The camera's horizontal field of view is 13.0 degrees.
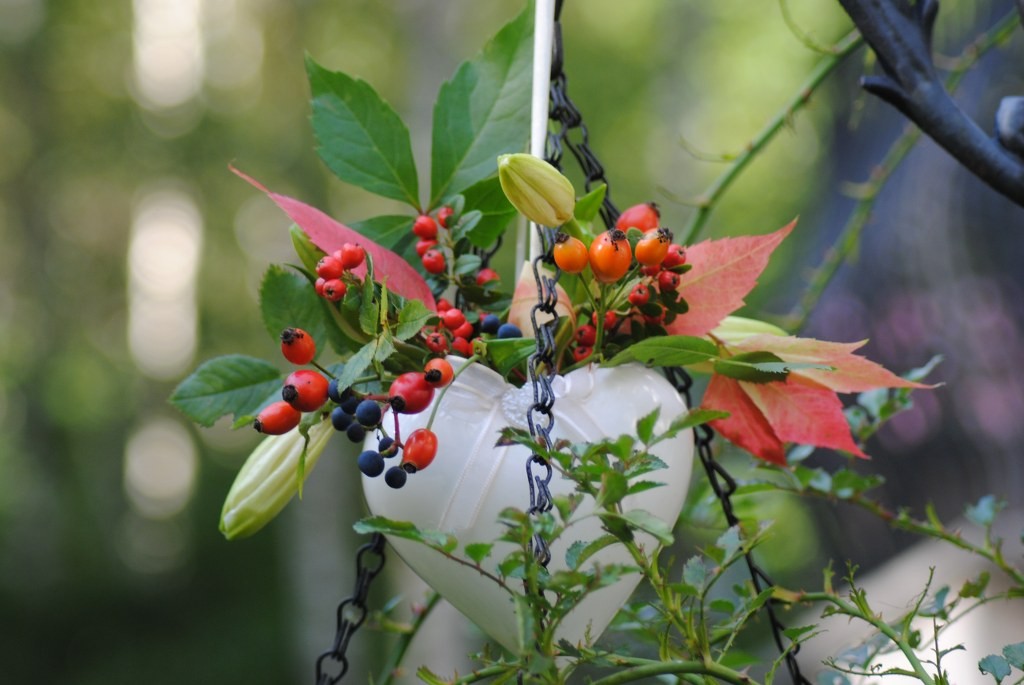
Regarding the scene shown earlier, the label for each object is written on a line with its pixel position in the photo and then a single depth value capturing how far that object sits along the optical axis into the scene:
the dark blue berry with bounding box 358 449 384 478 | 1.51
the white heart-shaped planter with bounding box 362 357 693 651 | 1.54
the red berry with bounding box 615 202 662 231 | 1.57
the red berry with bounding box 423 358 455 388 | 1.50
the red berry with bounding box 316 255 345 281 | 1.53
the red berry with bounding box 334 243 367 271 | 1.53
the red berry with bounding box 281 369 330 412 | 1.51
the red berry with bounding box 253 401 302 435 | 1.51
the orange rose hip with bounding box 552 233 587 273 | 1.52
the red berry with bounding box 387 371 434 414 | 1.50
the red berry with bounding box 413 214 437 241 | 1.60
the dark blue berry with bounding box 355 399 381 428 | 1.51
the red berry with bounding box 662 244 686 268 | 1.54
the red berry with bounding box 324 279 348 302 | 1.52
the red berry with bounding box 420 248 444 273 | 1.58
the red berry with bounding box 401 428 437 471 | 1.50
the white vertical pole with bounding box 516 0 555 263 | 1.57
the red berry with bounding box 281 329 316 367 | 1.52
